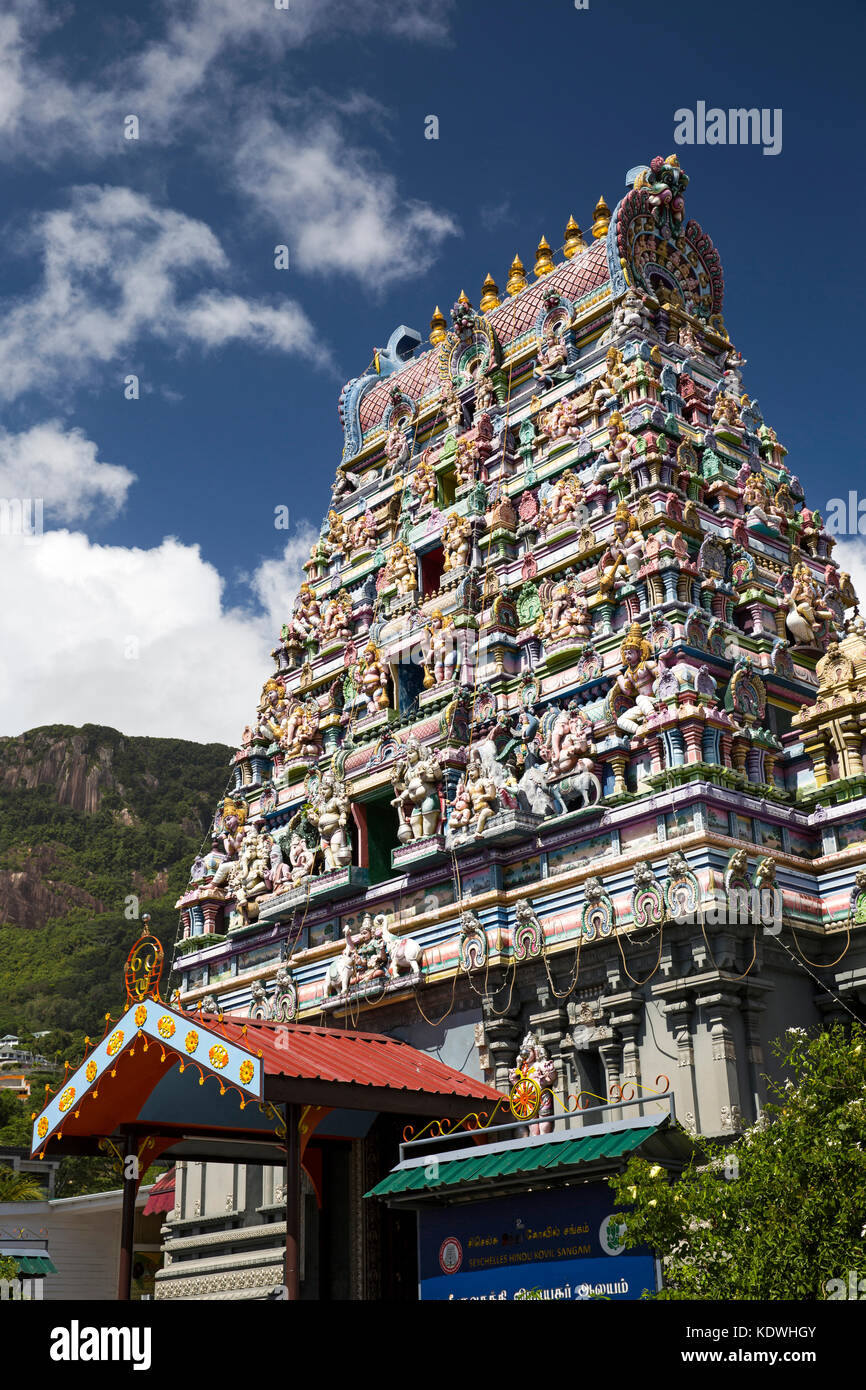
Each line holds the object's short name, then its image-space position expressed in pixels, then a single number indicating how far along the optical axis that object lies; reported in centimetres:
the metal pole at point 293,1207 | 1688
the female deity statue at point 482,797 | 2397
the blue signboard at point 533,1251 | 1357
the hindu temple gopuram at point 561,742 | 2145
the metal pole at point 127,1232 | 1862
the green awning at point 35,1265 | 3070
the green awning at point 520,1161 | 1418
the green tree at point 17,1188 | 3912
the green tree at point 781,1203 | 1130
